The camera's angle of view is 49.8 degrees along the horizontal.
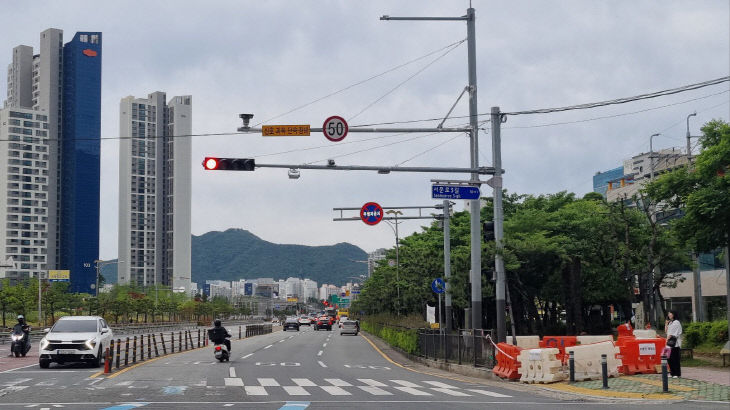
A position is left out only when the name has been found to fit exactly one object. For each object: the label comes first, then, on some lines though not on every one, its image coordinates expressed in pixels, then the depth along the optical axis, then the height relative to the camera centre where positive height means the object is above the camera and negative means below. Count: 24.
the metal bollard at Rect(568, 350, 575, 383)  19.86 -2.52
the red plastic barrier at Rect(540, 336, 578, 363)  23.56 -2.50
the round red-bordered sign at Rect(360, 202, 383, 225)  35.75 +2.57
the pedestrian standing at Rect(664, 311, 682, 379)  20.23 -2.05
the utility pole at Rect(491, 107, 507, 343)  24.16 +1.36
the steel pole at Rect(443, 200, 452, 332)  35.88 +0.16
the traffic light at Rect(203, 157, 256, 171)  19.98 +2.74
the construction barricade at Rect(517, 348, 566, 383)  20.53 -2.63
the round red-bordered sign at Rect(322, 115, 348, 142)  20.11 +3.60
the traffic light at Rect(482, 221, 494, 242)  23.19 +1.07
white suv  26.41 -2.42
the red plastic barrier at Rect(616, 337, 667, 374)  21.70 -2.49
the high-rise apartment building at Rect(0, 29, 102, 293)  171.25 +26.82
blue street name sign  23.67 +2.28
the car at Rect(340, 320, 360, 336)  74.88 -5.53
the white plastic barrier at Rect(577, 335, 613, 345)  25.43 -2.38
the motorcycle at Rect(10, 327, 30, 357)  33.59 -2.95
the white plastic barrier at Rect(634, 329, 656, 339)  24.91 -2.20
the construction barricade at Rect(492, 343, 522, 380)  21.83 -2.70
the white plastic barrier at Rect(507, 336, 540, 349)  25.80 -2.48
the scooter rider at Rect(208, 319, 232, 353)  30.34 -2.47
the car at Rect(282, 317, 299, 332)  90.00 -6.23
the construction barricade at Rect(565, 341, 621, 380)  20.92 -2.49
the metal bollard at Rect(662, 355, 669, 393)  17.22 -2.50
